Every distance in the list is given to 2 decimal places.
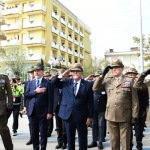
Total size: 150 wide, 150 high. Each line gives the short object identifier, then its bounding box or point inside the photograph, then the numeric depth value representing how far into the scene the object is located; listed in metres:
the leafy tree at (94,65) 49.12
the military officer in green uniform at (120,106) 5.32
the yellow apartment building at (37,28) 42.62
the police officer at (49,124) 9.12
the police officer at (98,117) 7.48
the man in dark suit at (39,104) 6.20
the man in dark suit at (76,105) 5.54
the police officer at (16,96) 9.70
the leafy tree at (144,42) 21.15
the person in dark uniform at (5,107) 5.89
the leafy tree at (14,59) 34.91
